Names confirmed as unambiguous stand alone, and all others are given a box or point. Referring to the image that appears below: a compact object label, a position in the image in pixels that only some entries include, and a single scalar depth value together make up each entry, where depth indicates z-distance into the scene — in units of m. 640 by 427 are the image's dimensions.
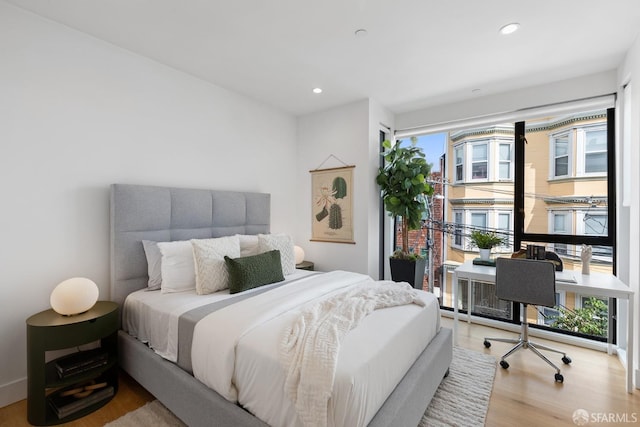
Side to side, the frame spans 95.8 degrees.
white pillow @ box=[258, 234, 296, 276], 2.85
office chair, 2.41
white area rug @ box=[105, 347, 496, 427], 1.81
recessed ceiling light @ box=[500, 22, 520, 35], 2.15
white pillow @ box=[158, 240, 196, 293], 2.33
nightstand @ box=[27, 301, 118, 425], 1.77
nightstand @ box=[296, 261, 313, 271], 3.68
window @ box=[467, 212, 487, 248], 3.58
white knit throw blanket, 1.20
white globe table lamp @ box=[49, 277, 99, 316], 1.91
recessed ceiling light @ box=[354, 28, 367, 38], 2.24
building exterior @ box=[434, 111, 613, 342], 2.97
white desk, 2.18
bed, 1.43
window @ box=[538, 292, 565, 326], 3.16
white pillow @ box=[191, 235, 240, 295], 2.30
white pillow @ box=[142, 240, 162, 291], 2.41
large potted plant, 3.52
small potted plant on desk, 3.33
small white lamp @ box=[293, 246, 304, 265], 3.63
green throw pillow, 2.34
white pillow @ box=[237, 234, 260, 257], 2.89
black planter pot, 3.51
